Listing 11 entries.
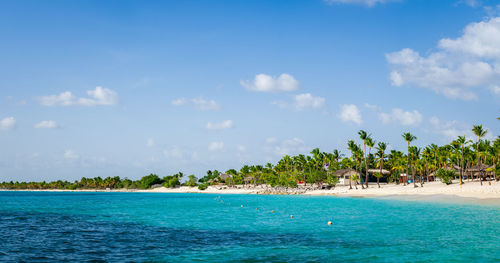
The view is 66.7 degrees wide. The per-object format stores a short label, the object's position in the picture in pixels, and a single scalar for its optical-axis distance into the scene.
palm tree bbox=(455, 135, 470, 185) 99.70
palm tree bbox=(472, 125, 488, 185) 96.44
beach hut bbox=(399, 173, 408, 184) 131.77
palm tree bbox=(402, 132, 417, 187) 106.95
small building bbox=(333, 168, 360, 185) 135.00
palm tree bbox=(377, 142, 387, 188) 129.25
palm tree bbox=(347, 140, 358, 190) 118.56
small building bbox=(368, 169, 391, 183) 134.50
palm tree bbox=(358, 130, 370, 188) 111.49
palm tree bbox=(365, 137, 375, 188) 111.38
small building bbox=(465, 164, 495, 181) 98.25
